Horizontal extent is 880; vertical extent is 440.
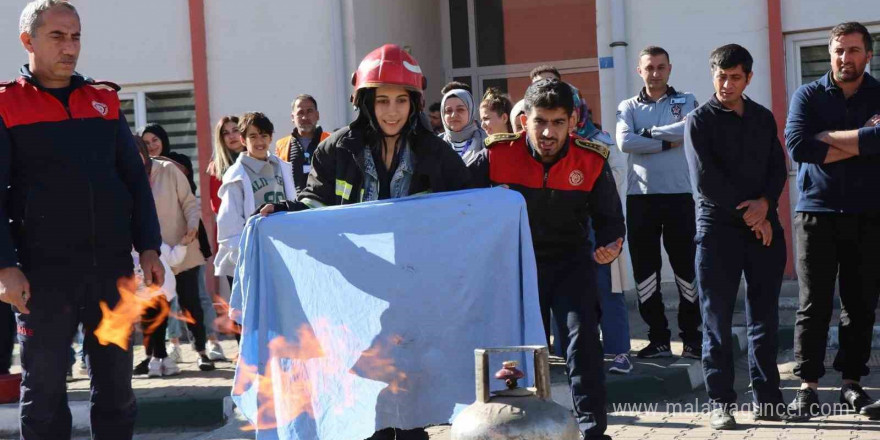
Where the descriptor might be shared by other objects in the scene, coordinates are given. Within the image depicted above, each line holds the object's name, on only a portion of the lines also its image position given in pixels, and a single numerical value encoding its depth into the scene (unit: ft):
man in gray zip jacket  30.60
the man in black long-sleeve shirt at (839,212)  24.48
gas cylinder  15.81
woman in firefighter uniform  19.97
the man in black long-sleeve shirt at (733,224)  24.23
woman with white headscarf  30.27
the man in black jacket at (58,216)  19.03
